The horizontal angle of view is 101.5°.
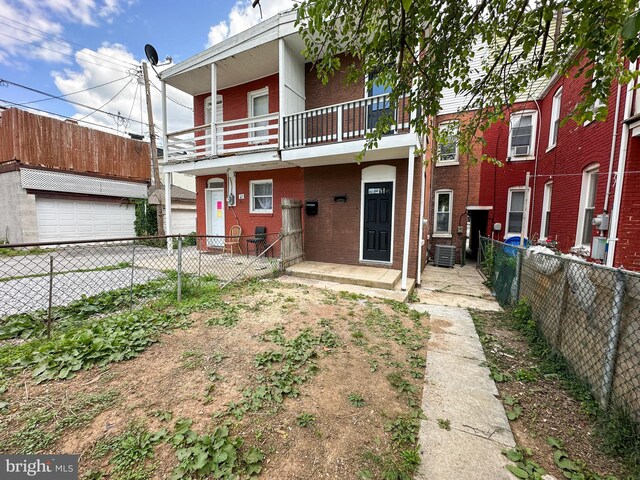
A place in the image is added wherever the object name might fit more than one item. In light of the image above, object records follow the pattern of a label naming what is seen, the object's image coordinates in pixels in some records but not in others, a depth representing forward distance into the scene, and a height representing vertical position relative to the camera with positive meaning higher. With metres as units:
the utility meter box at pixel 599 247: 5.02 -0.47
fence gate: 6.84 -0.42
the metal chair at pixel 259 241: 8.33 -0.80
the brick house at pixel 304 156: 6.31 +1.56
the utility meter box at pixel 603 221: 4.96 +0.04
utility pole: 11.24 +3.05
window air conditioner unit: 10.07 +2.73
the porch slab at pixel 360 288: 5.28 -1.53
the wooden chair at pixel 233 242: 9.02 -0.90
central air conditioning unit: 9.96 -1.38
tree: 1.95 +1.57
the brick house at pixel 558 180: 4.69 +1.21
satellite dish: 8.92 +5.50
